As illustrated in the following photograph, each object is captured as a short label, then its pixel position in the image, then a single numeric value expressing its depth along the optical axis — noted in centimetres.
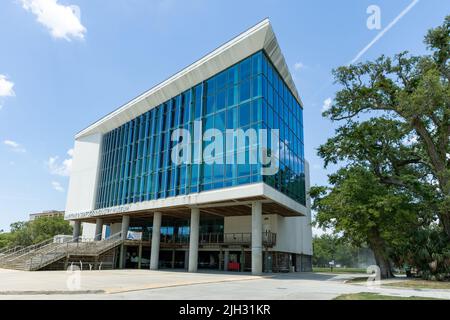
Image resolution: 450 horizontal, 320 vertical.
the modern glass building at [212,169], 2788
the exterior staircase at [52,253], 2731
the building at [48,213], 14125
